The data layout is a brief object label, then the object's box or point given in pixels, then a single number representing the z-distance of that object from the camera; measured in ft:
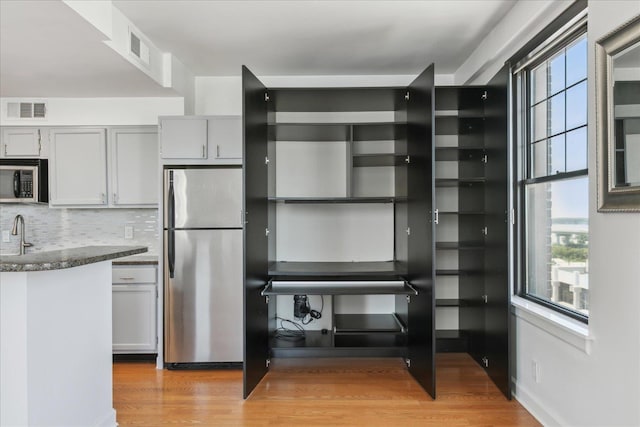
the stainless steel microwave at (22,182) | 11.66
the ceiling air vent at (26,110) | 12.03
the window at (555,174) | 6.86
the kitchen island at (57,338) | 5.42
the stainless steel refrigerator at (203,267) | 10.45
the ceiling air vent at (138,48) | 9.10
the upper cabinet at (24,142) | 11.89
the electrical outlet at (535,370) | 7.80
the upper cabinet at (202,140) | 10.61
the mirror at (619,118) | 5.19
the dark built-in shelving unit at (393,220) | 8.79
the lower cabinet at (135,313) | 10.98
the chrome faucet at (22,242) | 9.27
